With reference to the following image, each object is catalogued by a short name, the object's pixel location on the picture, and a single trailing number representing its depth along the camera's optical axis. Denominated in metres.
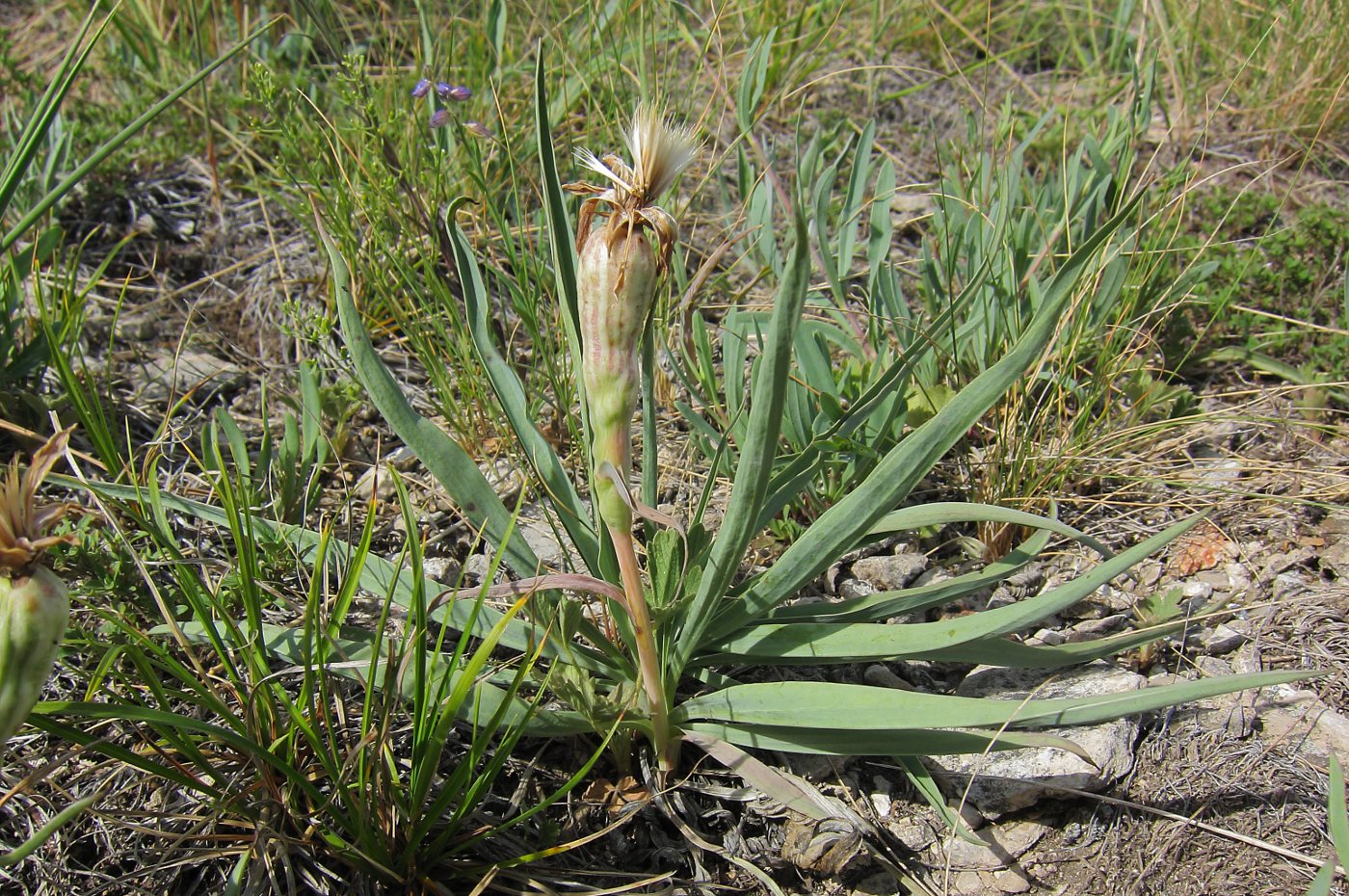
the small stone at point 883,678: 0.45
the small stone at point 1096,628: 0.47
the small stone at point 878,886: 0.41
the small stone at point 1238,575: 0.49
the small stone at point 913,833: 0.42
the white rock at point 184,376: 0.57
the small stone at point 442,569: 0.49
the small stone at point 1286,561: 0.49
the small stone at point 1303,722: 0.43
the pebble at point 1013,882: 0.41
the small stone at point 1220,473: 0.53
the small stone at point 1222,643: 0.47
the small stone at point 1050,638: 0.47
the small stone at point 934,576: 0.49
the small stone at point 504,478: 0.51
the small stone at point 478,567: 0.48
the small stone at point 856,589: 0.48
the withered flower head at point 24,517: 0.29
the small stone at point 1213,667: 0.46
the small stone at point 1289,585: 0.48
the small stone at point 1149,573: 0.49
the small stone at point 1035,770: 0.42
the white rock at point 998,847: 0.42
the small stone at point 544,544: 0.49
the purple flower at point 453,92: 0.52
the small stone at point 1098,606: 0.48
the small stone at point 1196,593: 0.49
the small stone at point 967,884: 0.41
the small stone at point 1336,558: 0.49
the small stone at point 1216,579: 0.49
